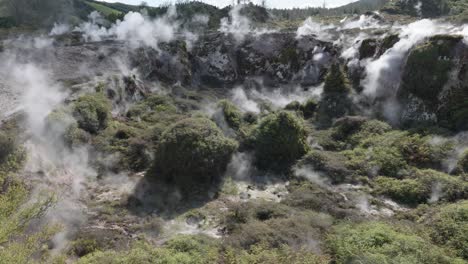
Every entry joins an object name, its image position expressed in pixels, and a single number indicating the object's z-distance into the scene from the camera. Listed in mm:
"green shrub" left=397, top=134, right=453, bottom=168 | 20016
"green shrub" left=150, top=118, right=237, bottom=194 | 19594
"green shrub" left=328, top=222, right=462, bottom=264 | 11672
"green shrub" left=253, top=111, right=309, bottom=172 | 22656
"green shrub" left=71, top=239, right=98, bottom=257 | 13758
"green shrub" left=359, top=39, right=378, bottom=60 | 32406
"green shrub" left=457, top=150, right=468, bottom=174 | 18469
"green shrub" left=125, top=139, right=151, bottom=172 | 21391
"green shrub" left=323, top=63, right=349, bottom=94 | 30141
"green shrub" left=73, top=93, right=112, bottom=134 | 22859
